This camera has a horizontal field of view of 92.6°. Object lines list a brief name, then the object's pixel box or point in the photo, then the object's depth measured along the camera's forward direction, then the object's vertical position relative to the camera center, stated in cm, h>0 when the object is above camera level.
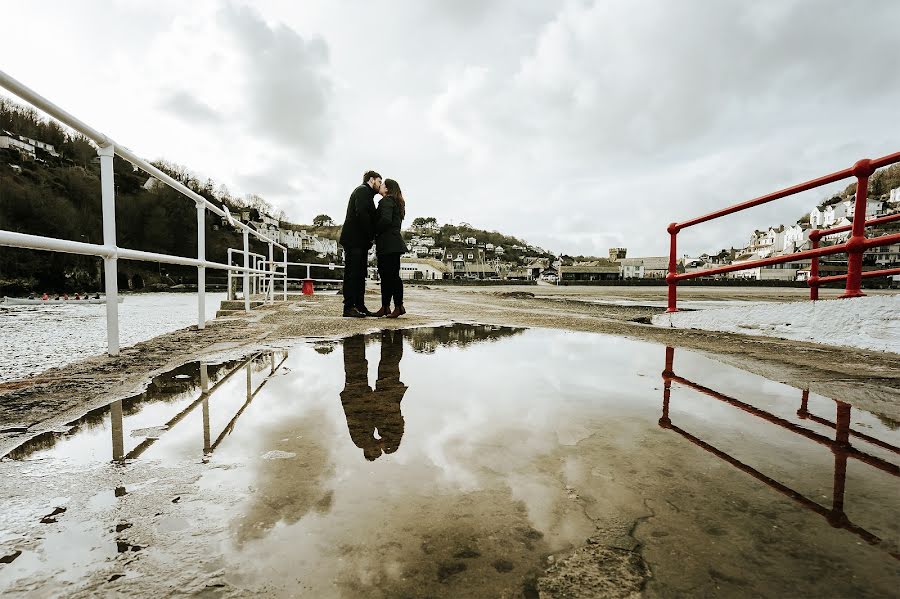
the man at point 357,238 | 545 +54
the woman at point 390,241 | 543 +51
